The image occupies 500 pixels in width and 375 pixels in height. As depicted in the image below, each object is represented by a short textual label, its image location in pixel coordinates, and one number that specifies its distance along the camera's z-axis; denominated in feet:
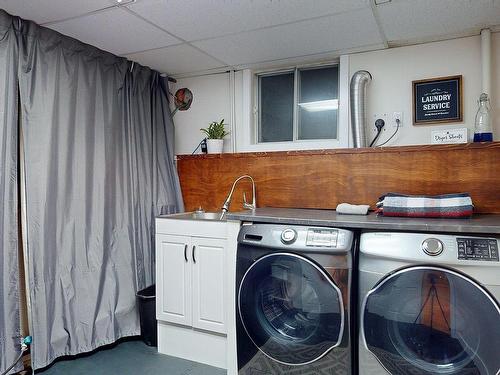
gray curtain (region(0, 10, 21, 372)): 6.64
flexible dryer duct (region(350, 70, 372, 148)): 8.25
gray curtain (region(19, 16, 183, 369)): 7.22
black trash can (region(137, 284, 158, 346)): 8.64
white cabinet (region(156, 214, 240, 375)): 7.66
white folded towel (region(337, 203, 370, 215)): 7.11
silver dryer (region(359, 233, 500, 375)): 4.63
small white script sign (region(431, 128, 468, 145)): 7.50
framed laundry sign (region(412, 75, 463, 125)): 7.74
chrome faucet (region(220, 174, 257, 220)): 9.02
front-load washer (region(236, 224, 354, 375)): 5.49
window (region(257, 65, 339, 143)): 9.29
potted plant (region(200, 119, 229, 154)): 9.95
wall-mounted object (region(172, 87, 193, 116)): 10.77
